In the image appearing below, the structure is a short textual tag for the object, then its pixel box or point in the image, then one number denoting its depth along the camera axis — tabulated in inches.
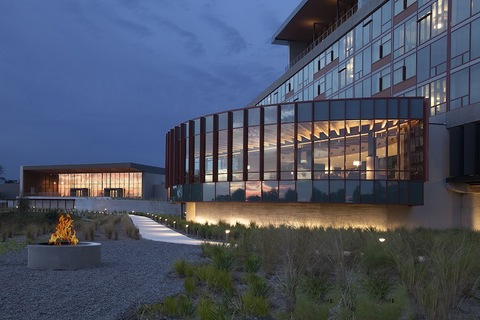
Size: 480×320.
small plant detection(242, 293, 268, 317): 317.7
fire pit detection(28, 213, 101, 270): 534.0
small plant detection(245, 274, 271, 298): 352.4
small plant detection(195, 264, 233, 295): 387.9
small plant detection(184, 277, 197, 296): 383.6
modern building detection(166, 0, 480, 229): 1115.3
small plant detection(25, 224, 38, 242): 894.8
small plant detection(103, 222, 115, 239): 952.3
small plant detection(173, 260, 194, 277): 458.7
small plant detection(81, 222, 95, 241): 901.2
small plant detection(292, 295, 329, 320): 273.3
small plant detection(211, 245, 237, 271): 463.2
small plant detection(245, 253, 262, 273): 454.3
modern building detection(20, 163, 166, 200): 3722.9
